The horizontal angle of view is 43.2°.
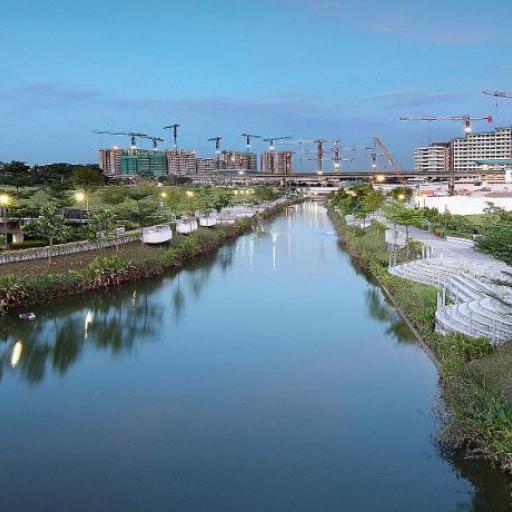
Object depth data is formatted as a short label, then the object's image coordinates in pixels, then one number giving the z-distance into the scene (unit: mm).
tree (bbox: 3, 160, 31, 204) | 38062
